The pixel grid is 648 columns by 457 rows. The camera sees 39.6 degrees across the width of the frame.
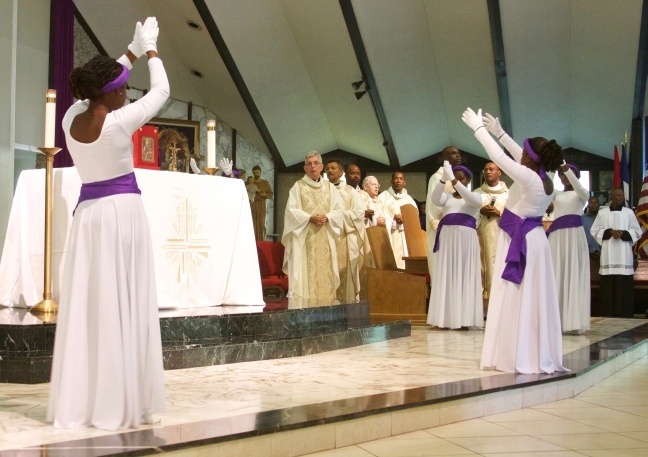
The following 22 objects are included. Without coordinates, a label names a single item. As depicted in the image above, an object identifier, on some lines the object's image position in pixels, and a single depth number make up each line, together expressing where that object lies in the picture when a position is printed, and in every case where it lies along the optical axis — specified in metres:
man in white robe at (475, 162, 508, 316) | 10.55
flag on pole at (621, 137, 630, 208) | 15.62
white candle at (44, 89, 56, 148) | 6.09
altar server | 12.85
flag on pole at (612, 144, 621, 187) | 15.44
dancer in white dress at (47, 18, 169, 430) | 4.08
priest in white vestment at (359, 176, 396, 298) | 11.38
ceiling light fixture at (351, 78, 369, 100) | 17.20
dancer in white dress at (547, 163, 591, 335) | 9.45
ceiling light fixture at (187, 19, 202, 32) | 16.69
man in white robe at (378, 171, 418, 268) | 12.81
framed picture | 17.45
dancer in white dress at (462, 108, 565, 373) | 6.15
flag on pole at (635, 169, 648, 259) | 14.47
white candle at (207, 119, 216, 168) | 7.11
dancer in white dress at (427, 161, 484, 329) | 9.68
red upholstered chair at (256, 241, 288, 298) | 12.31
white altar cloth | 6.89
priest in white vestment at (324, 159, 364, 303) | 10.76
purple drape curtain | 14.58
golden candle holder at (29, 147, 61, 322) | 6.14
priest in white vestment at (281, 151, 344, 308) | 9.98
